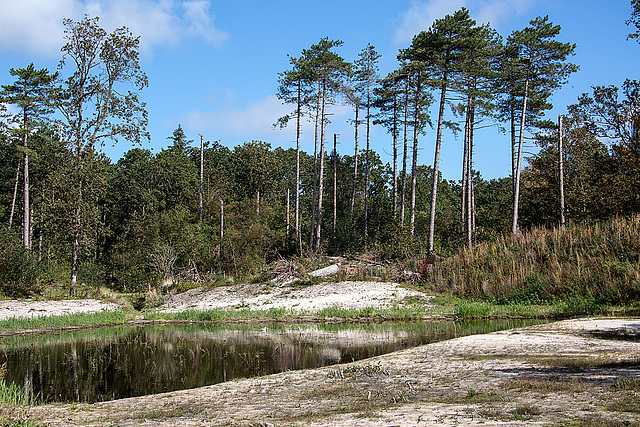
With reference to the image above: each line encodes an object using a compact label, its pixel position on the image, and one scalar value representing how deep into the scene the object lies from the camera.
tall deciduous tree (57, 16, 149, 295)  28.14
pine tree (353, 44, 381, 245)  42.38
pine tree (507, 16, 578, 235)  34.12
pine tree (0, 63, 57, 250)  39.25
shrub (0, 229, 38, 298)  26.91
